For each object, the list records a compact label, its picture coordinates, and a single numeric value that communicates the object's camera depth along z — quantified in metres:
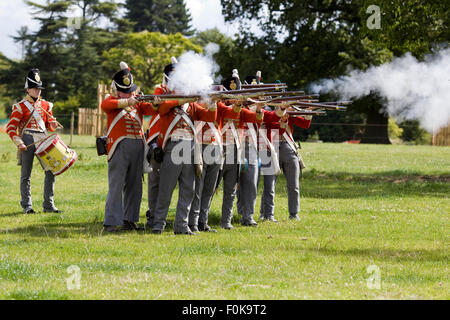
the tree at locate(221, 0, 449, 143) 29.73
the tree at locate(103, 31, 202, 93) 61.09
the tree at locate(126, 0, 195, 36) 78.69
